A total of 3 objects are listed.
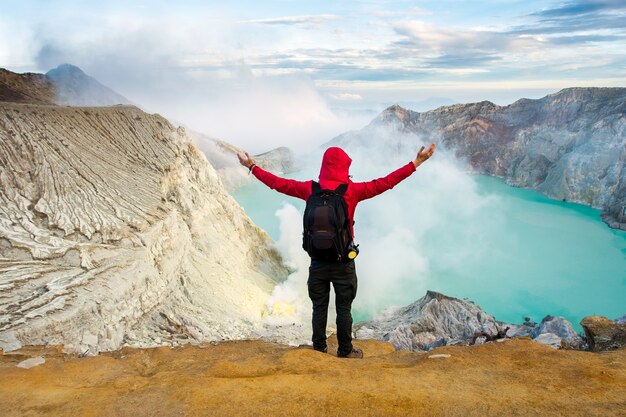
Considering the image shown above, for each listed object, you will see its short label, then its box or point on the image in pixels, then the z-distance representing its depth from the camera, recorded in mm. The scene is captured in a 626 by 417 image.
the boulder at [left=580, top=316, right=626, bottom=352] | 7688
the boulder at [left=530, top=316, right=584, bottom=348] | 15852
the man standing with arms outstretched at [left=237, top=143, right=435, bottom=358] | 6250
